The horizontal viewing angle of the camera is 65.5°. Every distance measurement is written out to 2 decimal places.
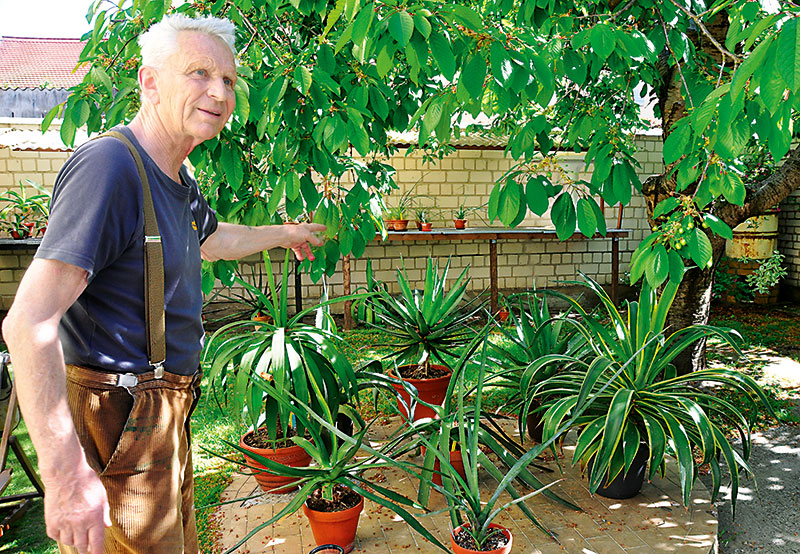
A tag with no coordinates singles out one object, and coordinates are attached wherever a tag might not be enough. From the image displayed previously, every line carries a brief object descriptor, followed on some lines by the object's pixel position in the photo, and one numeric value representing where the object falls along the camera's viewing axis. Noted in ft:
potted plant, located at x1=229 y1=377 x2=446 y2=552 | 6.91
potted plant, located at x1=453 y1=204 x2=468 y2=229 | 25.61
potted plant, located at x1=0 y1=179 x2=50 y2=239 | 21.88
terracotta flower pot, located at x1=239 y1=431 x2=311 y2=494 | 8.79
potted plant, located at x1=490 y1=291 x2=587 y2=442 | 10.04
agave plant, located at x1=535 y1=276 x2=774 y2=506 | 8.04
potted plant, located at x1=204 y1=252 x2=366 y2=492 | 8.39
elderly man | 4.05
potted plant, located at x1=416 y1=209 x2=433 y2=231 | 24.75
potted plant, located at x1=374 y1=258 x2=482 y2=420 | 11.08
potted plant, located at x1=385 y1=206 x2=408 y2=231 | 24.25
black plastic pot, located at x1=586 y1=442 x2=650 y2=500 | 8.84
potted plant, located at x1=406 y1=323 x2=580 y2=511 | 7.33
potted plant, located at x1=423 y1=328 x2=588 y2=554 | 6.57
